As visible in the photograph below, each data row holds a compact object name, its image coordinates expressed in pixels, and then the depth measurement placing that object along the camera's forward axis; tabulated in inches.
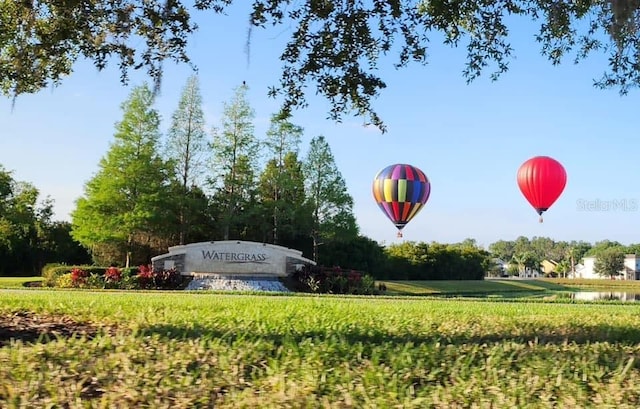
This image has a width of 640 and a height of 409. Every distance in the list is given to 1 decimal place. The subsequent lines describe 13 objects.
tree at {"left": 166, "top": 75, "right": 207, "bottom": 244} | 1358.3
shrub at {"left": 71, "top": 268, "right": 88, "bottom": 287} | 989.5
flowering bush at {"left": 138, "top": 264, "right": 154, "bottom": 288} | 1016.9
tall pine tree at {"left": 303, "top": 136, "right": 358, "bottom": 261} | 1425.1
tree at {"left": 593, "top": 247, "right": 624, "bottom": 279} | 3978.8
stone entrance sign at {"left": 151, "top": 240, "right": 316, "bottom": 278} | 1091.3
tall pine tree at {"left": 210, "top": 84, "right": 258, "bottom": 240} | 1348.4
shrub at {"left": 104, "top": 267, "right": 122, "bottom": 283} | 999.6
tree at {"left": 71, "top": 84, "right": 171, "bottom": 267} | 1202.6
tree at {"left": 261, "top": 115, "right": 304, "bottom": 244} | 1385.7
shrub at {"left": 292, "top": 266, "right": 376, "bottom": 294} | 1054.4
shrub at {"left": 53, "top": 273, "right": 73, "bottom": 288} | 991.0
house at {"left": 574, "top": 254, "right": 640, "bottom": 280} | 4112.7
